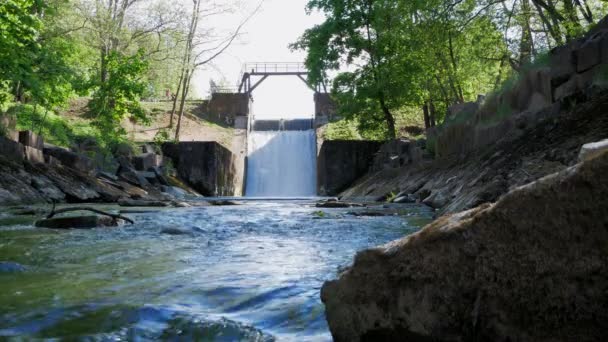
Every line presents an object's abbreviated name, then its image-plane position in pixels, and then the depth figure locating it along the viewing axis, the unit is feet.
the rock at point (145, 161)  67.77
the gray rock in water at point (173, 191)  62.95
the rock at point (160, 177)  66.74
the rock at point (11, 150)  36.01
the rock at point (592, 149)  5.20
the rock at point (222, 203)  44.53
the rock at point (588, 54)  23.63
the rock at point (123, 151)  64.85
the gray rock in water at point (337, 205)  38.09
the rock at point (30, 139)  39.55
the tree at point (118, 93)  57.93
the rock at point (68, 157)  46.12
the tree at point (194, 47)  95.76
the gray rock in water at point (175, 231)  17.80
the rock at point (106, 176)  51.83
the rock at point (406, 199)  38.17
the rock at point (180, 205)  38.11
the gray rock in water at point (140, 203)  36.55
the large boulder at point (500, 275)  4.37
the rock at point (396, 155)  56.24
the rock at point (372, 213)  26.89
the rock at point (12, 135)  37.58
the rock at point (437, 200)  29.93
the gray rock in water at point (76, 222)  18.30
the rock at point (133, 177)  57.46
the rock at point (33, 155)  38.79
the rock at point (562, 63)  25.76
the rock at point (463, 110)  41.33
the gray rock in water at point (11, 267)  9.86
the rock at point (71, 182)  38.60
